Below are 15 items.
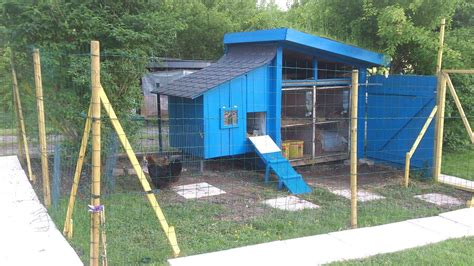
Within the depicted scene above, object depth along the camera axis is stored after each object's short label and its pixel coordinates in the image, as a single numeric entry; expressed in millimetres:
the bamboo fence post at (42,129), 5840
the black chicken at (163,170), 7715
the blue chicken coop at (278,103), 8539
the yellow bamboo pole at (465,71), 7690
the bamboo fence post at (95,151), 4029
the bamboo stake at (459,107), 7996
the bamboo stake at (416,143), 8438
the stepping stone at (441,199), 7309
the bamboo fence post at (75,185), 4477
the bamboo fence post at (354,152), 5789
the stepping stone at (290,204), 6898
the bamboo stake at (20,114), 7704
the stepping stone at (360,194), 7488
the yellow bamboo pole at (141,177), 4156
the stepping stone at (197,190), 7482
